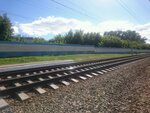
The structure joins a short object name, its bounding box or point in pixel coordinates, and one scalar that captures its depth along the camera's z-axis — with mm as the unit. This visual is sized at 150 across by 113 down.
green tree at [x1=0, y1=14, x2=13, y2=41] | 17932
